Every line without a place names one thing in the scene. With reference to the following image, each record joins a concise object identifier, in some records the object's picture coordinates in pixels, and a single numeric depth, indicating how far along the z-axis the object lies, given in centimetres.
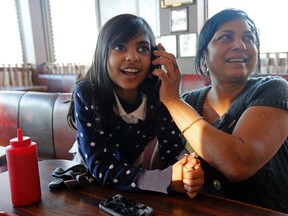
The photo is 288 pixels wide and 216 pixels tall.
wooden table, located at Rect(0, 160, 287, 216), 62
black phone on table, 61
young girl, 73
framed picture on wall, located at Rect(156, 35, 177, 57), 408
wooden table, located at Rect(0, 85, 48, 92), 412
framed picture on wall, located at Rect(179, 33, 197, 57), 391
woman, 79
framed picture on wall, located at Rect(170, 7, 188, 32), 388
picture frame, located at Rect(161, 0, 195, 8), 378
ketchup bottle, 64
